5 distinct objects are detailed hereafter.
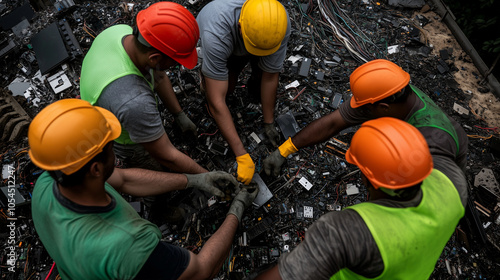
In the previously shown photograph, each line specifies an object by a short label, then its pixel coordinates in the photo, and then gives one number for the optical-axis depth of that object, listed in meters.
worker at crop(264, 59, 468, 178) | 2.09
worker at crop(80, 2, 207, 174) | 2.11
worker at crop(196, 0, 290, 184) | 2.61
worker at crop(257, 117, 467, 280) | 1.52
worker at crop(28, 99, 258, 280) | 1.48
